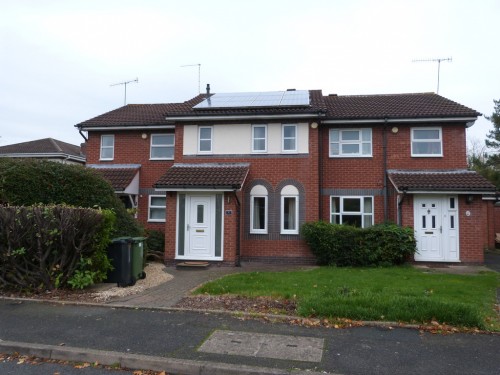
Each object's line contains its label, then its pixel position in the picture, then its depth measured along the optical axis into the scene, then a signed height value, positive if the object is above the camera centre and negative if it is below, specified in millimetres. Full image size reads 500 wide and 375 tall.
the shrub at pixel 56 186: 9453 +688
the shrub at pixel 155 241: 14180 -949
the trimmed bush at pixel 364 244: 12383 -866
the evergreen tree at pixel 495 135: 33438 +7228
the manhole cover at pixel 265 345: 4887 -1682
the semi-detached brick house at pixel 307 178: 12984 +1301
